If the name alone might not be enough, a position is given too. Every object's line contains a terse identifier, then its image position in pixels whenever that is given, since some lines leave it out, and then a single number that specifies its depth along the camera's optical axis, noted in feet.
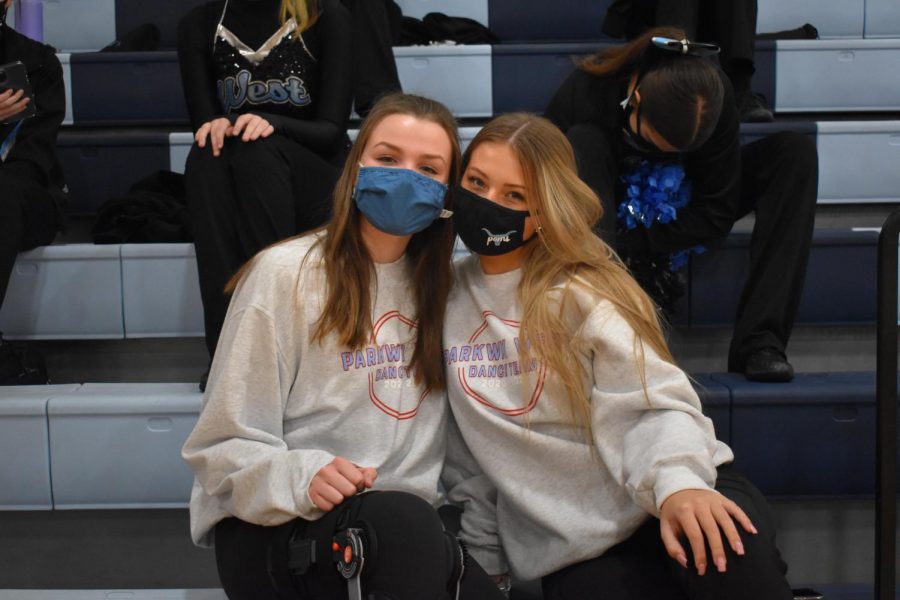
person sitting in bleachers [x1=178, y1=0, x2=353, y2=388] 6.52
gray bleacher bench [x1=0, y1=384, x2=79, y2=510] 6.36
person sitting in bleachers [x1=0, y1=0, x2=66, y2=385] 7.01
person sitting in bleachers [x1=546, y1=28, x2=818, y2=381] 6.70
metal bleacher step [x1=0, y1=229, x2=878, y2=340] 7.27
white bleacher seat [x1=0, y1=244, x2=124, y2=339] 7.28
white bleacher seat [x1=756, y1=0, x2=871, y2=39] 10.77
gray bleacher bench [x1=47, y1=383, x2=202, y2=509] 6.35
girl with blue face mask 4.13
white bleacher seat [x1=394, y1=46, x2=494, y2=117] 9.53
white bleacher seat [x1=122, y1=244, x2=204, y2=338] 7.24
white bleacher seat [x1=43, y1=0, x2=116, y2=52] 10.90
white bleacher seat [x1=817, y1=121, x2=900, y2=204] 8.40
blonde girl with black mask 4.53
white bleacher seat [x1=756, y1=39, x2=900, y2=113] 9.30
